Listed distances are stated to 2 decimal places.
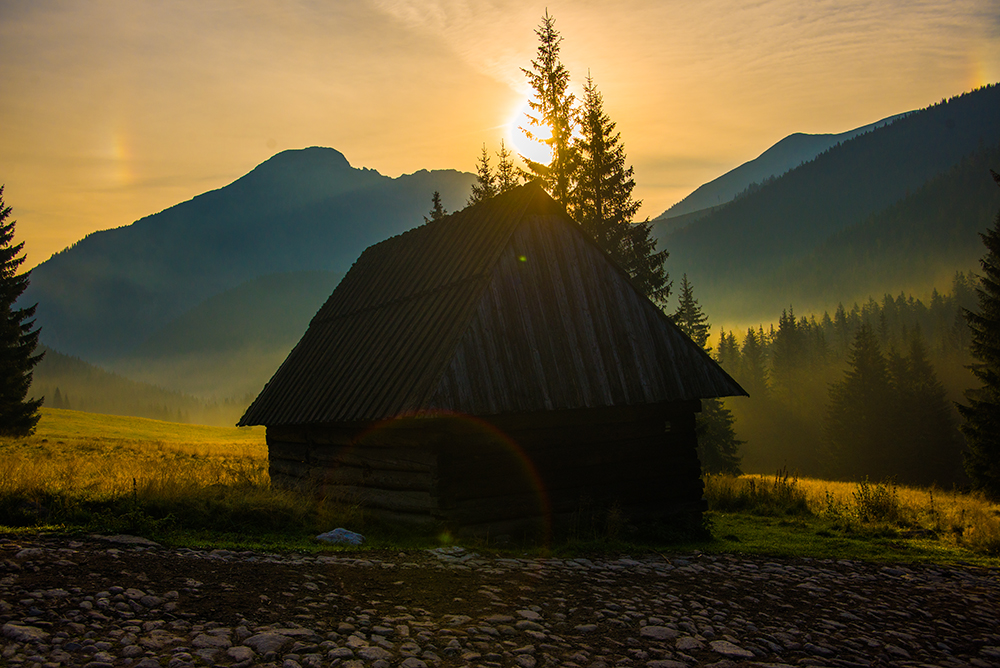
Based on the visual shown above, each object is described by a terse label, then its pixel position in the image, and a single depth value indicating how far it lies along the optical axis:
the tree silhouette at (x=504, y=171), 33.01
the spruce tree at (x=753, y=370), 100.19
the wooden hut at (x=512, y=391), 9.98
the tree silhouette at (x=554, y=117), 27.00
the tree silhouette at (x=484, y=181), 35.62
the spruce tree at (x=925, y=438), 54.91
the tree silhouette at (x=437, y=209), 38.37
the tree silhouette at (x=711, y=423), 40.88
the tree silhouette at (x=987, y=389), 26.22
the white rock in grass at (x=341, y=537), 8.77
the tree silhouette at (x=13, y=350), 34.91
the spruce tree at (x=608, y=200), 28.00
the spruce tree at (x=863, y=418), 60.30
